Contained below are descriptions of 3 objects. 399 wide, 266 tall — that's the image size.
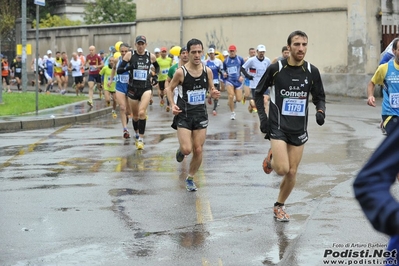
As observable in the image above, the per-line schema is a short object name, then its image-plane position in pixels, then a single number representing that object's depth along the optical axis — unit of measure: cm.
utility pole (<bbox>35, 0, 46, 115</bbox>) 1958
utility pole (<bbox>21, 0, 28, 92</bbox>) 2949
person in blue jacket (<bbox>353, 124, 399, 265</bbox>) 248
